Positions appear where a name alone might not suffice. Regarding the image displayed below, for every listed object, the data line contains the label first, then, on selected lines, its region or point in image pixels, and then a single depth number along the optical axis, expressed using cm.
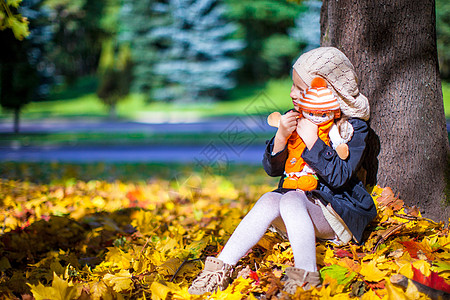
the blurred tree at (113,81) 2200
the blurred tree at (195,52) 2787
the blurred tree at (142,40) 2987
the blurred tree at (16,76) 1392
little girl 327
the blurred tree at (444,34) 2643
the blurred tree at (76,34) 3637
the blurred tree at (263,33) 3292
